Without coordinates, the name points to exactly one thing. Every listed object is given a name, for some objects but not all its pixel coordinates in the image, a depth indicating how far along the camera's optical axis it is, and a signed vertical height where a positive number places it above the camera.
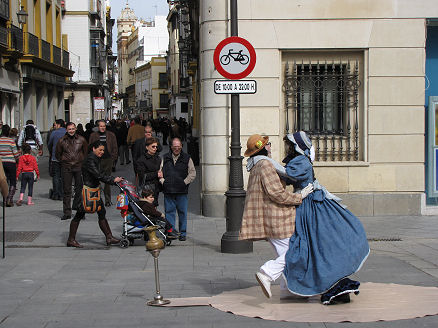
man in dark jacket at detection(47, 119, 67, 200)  16.23 -0.81
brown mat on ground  6.38 -1.67
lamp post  9.96 -0.96
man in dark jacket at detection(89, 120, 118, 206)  15.42 -0.43
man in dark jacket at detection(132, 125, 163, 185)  15.20 -0.34
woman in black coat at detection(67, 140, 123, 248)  10.45 -0.75
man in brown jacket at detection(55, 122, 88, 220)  13.58 -0.58
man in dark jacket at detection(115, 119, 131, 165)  26.52 -0.52
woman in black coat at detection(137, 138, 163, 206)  11.20 -0.61
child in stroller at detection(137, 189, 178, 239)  10.57 -1.16
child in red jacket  15.89 -0.89
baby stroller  10.48 -1.30
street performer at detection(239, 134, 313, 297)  6.67 -0.76
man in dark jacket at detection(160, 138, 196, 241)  10.93 -0.77
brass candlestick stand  6.73 -1.13
